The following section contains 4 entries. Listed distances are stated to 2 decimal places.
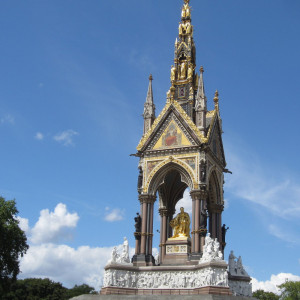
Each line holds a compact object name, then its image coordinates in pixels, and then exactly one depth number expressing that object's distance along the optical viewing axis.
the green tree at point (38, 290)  48.88
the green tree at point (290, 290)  58.75
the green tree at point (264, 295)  59.84
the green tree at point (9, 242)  32.91
